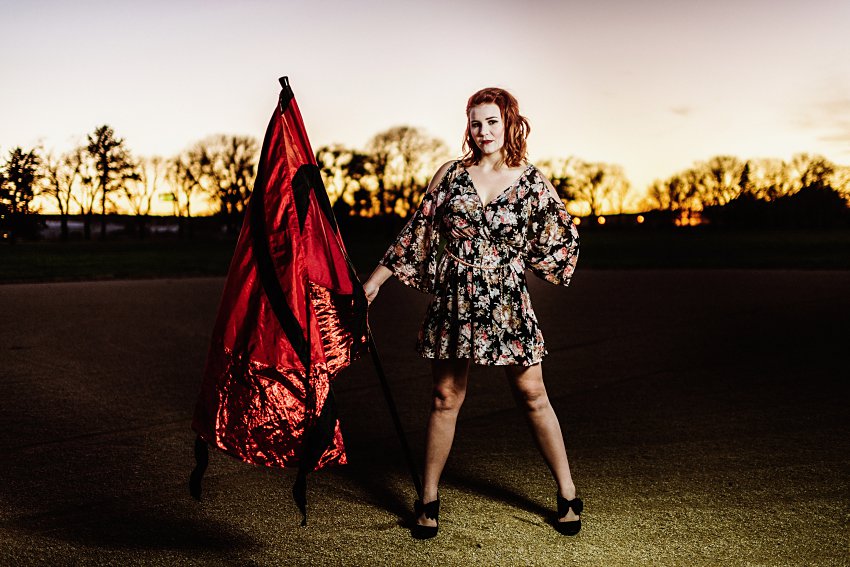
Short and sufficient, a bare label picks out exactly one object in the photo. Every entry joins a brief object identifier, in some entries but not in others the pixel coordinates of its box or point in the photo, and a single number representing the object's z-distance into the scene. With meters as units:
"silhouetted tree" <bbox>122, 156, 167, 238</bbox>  75.25
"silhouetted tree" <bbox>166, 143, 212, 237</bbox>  68.81
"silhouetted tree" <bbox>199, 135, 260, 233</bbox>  67.25
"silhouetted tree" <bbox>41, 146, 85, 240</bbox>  61.53
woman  3.68
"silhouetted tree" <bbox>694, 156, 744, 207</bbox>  92.81
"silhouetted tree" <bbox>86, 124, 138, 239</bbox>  61.78
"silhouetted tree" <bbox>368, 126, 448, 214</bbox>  60.53
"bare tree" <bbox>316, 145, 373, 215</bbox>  60.00
